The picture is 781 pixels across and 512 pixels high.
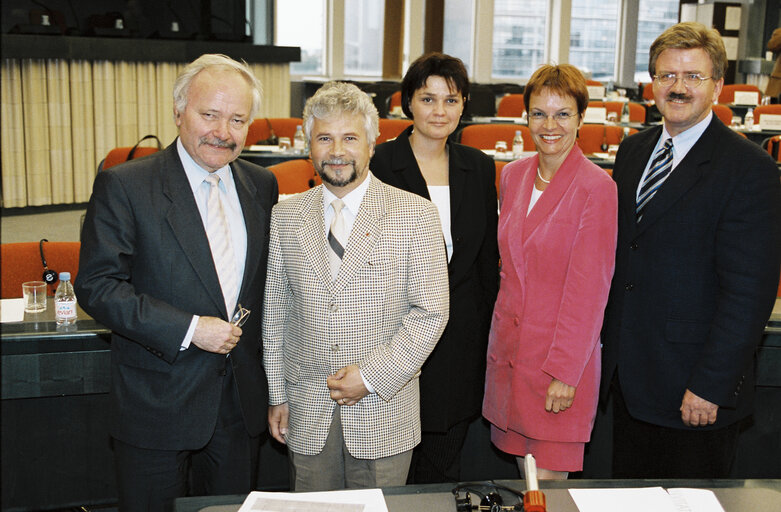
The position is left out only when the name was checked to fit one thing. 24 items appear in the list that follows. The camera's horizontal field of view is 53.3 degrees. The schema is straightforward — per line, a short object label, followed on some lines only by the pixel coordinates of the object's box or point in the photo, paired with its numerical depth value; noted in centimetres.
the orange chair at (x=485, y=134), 738
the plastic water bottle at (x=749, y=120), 905
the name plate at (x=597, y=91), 1090
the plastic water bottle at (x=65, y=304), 268
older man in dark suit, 201
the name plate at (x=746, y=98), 1083
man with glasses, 217
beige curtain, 773
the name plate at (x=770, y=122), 885
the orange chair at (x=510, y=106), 1098
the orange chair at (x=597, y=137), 785
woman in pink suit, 233
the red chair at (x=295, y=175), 474
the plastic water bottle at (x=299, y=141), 720
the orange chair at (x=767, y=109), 941
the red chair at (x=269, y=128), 746
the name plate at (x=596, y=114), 823
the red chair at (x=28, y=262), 305
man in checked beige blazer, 212
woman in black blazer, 259
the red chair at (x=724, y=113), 876
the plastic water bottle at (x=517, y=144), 714
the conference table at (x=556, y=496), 165
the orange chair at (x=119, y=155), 506
